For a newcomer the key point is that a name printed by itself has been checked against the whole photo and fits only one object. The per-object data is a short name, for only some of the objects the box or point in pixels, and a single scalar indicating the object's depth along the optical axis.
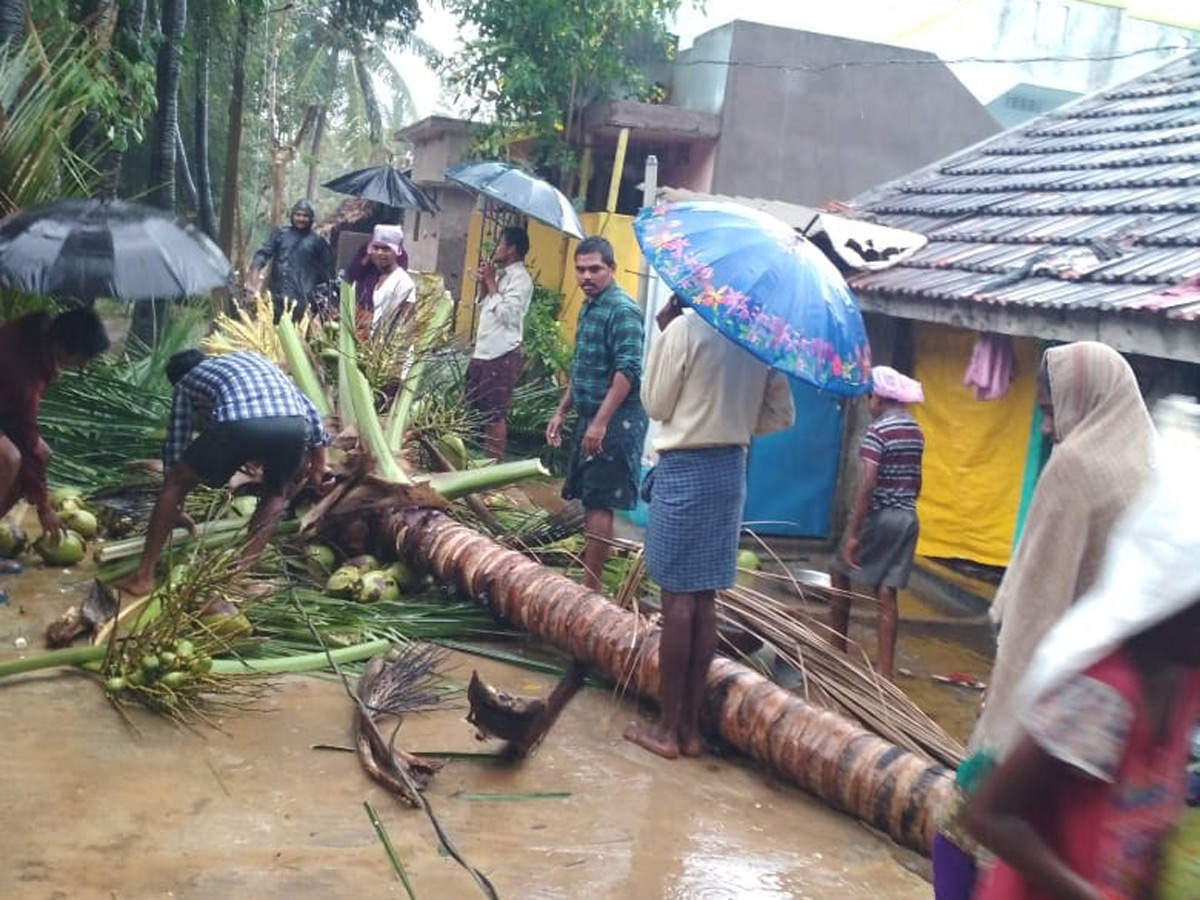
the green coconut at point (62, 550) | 5.55
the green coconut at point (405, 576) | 5.88
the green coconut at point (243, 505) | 6.15
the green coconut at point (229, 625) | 4.40
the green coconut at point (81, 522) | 5.85
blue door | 8.70
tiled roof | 6.25
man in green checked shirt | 5.69
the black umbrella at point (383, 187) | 12.14
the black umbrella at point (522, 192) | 8.34
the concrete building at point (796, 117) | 13.17
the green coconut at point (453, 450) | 6.91
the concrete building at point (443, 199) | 16.41
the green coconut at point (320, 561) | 5.79
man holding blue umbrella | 4.27
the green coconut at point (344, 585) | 5.48
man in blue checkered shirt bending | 5.05
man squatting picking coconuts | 4.89
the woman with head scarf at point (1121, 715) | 1.48
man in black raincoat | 9.53
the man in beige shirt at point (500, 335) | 8.29
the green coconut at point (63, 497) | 5.99
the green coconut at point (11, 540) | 5.60
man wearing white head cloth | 8.08
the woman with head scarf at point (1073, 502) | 2.60
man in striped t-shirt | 5.54
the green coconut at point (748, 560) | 6.85
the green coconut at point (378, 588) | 5.47
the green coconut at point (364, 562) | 5.79
